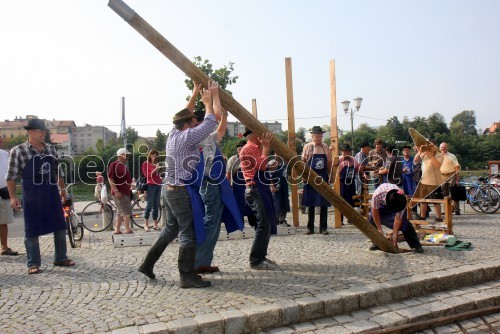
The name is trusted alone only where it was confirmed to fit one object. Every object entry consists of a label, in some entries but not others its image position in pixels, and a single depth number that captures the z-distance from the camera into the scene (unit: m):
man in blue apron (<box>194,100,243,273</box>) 5.10
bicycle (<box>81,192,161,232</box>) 9.58
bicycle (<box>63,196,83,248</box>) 7.30
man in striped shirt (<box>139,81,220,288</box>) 4.49
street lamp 23.73
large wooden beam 4.26
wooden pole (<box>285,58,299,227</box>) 8.81
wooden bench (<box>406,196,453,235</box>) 7.16
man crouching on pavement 5.96
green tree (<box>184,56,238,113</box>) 12.77
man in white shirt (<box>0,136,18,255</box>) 6.66
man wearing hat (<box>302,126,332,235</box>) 8.09
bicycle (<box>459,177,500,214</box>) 11.06
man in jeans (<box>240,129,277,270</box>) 5.33
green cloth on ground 6.24
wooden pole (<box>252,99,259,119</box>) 11.45
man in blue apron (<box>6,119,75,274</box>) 5.50
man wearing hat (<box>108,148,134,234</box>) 8.29
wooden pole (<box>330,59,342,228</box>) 8.59
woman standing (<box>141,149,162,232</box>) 8.84
